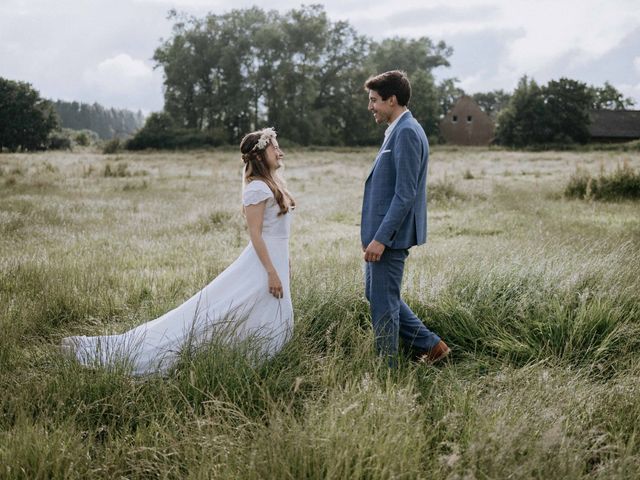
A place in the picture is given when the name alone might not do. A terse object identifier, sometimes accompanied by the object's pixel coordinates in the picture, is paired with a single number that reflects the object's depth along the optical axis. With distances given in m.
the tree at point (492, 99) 100.19
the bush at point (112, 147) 47.81
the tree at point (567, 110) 53.41
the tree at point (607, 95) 86.31
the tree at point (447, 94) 78.56
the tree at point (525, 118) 53.56
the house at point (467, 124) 65.88
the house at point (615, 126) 61.66
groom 3.60
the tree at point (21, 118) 61.41
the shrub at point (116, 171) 21.48
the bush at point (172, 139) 54.38
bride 3.93
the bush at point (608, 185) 13.68
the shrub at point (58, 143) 62.47
